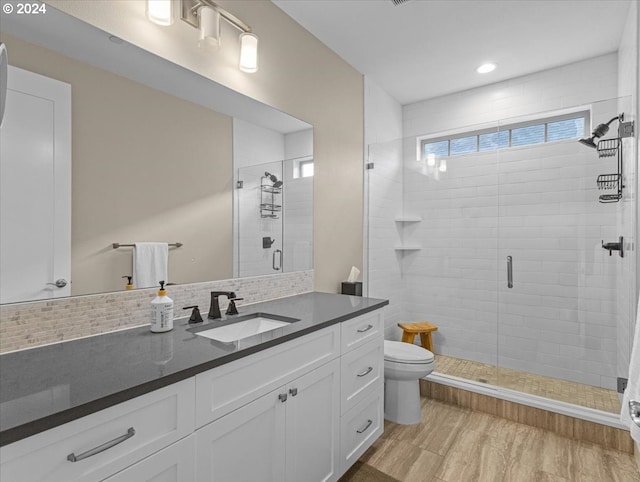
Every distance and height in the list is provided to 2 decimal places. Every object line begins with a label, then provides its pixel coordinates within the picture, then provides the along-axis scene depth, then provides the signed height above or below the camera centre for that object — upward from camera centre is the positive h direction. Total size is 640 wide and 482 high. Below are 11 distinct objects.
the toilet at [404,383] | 2.37 -0.97
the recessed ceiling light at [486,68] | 2.95 +1.46
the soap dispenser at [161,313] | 1.37 -0.27
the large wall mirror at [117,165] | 1.17 +0.32
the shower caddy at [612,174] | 2.42 +0.47
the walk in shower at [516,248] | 2.56 -0.06
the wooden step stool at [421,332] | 3.21 -0.81
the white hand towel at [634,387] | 1.06 -0.44
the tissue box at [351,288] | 2.67 -0.35
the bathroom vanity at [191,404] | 0.77 -0.46
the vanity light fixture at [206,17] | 1.64 +1.06
